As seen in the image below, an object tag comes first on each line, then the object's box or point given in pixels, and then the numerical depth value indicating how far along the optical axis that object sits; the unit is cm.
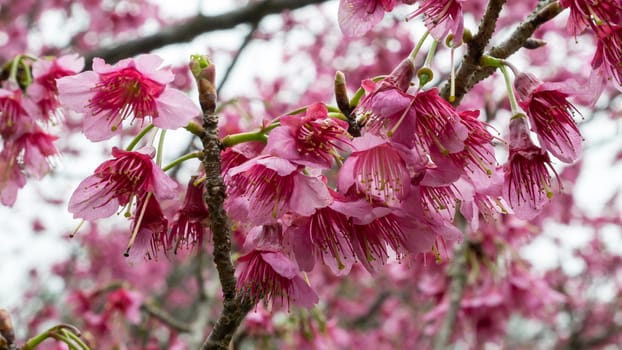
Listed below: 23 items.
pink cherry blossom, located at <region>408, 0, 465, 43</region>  42
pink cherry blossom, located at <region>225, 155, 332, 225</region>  41
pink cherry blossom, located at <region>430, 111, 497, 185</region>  41
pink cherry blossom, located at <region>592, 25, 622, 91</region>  42
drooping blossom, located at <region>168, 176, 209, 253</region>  43
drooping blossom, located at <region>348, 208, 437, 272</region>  42
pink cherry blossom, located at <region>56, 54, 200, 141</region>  43
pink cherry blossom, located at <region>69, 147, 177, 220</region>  42
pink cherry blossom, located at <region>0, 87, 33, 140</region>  49
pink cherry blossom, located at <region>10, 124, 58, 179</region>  50
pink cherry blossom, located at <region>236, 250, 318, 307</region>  42
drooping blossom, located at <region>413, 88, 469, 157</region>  41
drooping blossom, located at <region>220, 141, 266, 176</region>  43
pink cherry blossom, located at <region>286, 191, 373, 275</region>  42
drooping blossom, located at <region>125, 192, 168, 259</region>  43
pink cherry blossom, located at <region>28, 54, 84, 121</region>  49
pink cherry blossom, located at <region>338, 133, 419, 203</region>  41
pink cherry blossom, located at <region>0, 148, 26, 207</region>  49
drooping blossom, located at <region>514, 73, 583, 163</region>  42
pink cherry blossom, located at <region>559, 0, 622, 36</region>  41
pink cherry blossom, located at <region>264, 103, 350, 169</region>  41
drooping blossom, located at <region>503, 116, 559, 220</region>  42
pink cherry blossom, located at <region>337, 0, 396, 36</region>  44
